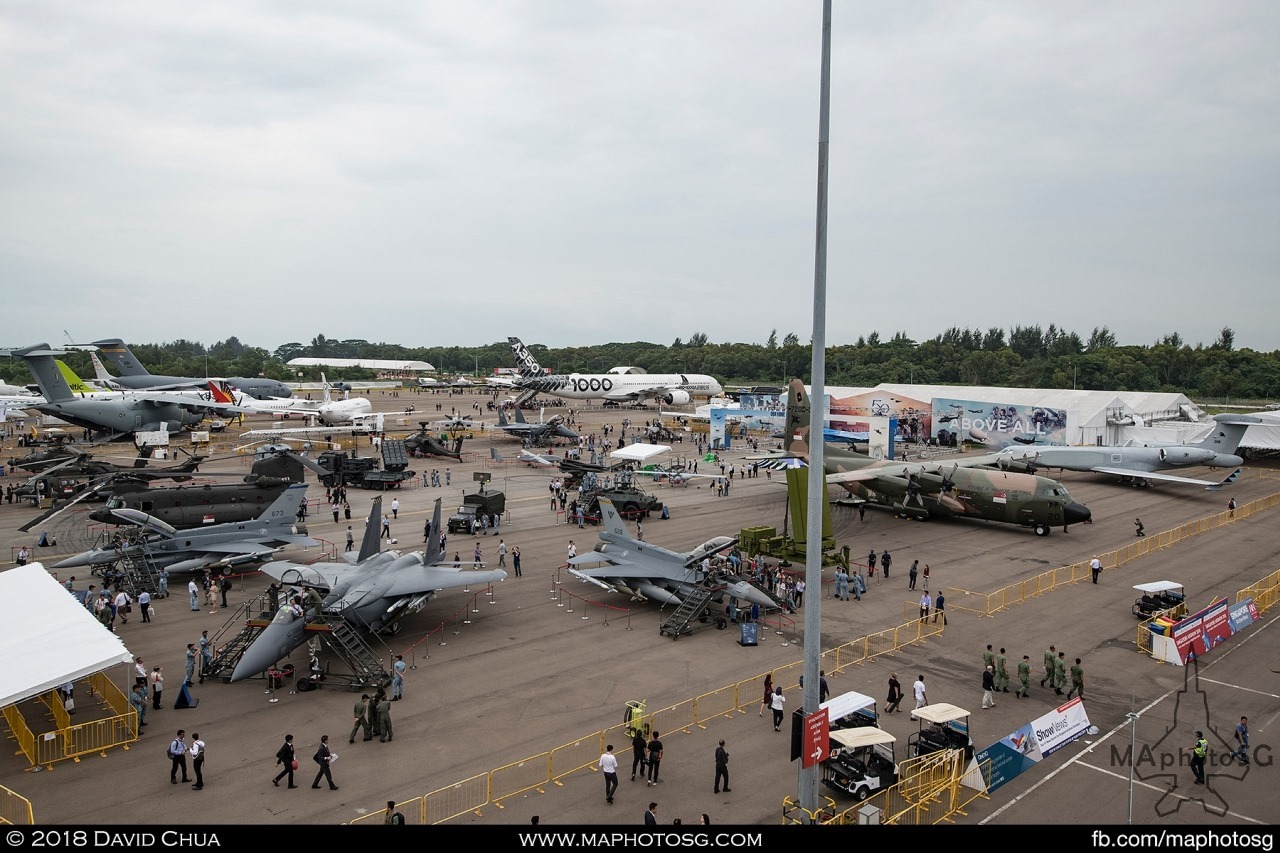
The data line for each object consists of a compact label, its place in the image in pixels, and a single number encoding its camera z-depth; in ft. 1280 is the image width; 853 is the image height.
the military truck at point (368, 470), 163.43
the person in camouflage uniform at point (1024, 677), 63.46
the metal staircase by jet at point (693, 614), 79.36
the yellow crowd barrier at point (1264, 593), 86.84
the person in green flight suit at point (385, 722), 56.08
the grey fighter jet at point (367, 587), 65.82
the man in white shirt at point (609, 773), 47.65
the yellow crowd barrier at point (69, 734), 53.21
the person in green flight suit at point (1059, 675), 64.69
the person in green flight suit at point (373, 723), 56.88
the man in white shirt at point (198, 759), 49.44
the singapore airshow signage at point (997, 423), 211.20
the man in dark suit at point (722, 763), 48.29
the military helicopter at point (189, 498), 103.55
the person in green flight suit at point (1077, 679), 61.98
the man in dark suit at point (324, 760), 48.93
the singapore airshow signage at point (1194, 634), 71.26
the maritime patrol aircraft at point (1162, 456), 171.12
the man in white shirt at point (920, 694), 59.98
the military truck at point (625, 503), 134.62
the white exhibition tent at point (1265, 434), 206.08
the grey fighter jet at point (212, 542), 93.20
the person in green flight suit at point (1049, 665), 64.75
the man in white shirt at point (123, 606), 81.35
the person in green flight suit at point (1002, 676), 65.51
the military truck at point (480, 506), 127.95
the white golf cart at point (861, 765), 47.83
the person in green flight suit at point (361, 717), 56.44
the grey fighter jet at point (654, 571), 84.28
